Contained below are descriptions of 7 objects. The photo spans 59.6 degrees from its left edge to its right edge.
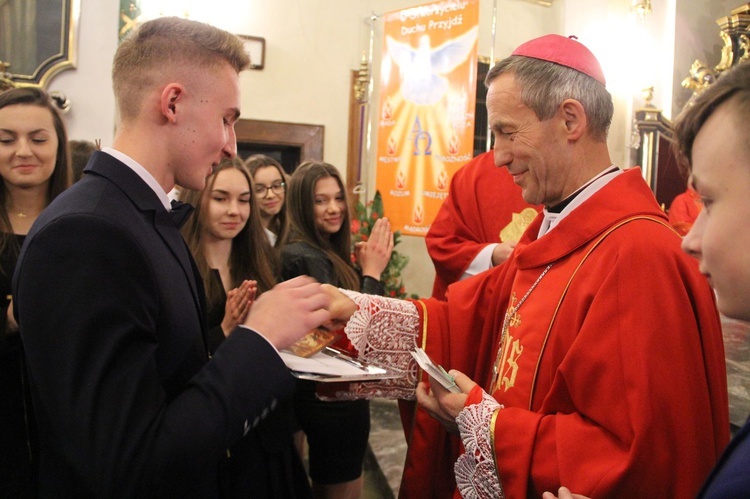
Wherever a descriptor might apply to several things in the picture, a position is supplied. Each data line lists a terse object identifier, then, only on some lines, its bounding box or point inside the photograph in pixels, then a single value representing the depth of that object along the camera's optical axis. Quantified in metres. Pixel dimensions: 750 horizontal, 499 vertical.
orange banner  5.67
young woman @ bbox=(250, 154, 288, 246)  4.05
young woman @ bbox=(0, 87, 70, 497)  1.97
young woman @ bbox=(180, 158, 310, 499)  2.47
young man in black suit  1.08
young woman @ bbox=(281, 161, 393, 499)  3.02
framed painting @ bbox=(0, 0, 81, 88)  5.82
